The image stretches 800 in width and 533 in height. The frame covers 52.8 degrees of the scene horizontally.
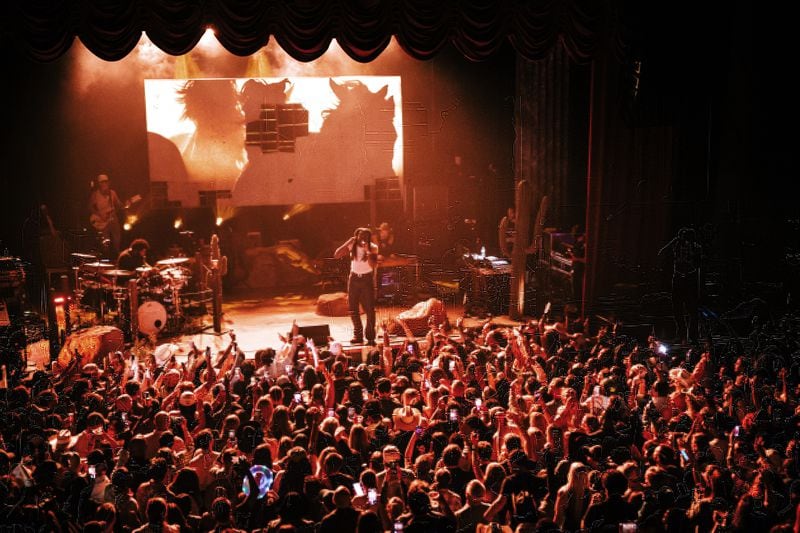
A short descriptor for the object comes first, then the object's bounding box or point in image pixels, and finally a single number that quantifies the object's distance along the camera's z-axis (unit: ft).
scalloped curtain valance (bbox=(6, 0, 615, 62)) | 34.71
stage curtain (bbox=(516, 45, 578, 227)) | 54.49
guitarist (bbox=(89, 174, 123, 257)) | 54.49
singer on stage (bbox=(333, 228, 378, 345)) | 39.47
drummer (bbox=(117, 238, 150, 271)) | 53.52
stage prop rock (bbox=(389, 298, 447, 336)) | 42.57
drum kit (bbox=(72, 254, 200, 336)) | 42.47
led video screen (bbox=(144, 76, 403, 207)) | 56.08
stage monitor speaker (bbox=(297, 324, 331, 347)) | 36.96
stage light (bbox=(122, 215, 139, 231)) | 56.39
